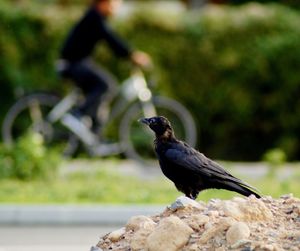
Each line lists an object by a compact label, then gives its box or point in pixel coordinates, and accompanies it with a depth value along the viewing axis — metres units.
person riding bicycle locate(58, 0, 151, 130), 27.73
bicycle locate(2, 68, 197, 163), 29.02
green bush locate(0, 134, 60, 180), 25.89
